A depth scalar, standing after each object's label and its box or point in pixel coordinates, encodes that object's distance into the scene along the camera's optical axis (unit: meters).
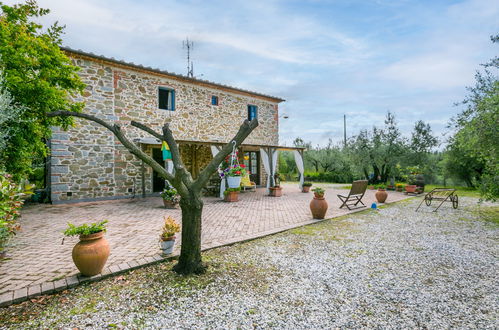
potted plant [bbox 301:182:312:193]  12.30
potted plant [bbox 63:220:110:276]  2.81
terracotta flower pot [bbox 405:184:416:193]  11.83
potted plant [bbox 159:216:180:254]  3.50
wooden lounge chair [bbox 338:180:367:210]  7.33
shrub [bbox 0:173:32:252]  2.30
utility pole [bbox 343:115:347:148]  28.22
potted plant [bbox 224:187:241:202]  8.95
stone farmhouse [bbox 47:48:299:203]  8.54
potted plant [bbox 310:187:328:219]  6.01
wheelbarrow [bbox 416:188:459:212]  7.56
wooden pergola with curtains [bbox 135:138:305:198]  9.42
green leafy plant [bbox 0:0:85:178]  3.65
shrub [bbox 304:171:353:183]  20.16
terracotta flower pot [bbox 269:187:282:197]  10.60
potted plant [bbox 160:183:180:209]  7.61
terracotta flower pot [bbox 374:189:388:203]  8.74
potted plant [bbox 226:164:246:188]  8.77
